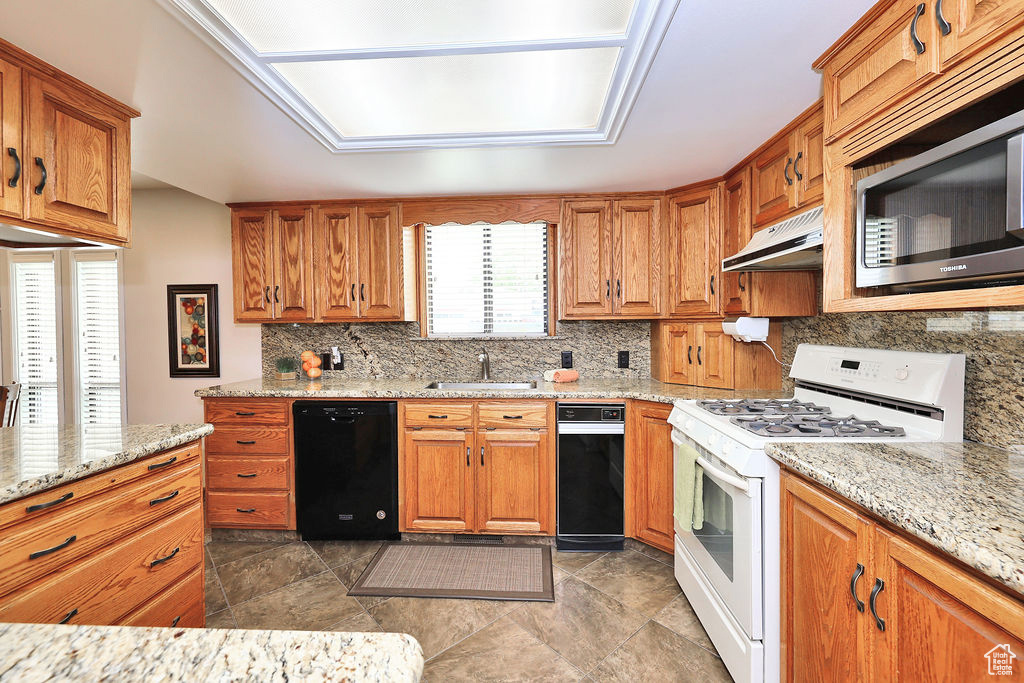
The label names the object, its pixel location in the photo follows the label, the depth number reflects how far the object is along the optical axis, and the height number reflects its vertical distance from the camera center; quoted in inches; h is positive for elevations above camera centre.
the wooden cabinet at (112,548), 47.8 -25.0
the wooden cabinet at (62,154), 58.9 +26.2
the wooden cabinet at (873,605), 33.7 -23.8
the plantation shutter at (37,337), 134.6 +1.1
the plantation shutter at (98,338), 138.6 +0.7
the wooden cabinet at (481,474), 109.3 -32.4
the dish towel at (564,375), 124.0 -10.2
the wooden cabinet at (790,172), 75.9 +29.5
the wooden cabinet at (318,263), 124.8 +20.3
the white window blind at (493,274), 133.3 +18.1
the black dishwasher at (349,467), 111.2 -30.8
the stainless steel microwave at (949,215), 39.9 +12.1
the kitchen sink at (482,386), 127.2 -13.5
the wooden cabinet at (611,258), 119.2 +20.2
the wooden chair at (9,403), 88.4 -11.8
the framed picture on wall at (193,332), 139.0 +2.4
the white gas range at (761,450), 60.6 -16.7
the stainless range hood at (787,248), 70.2 +14.6
